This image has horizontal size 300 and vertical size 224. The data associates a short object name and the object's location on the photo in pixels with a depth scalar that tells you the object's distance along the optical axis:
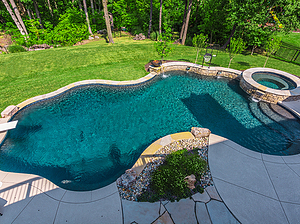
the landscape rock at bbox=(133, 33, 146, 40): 25.10
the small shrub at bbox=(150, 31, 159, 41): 24.83
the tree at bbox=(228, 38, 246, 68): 13.75
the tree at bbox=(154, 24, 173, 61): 14.79
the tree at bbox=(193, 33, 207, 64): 15.14
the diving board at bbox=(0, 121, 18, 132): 7.95
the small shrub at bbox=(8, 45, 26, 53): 17.53
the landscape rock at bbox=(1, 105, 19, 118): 9.70
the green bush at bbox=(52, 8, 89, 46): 21.48
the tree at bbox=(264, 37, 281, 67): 14.30
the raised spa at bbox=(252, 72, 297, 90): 12.98
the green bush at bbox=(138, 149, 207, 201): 5.78
